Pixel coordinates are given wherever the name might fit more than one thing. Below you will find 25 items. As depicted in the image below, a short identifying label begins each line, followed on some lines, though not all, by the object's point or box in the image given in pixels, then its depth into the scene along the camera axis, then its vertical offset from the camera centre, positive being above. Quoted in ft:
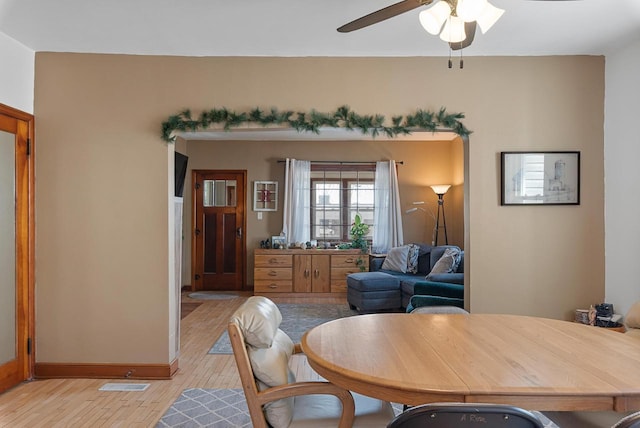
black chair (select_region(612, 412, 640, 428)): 3.47 -1.55
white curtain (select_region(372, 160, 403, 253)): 23.57 +0.15
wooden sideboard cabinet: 22.13 -2.70
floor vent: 10.57 -4.06
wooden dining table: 4.43 -1.67
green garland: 11.25 +2.24
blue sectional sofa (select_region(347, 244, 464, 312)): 16.86 -2.71
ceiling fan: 5.95 +2.68
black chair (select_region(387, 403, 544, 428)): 3.59 -1.57
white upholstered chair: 5.53 -2.15
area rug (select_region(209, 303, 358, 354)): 14.47 -4.06
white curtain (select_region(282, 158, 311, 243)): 23.73 +0.58
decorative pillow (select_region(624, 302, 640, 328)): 6.95 -1.55
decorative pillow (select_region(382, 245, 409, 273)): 20.25 -2.06
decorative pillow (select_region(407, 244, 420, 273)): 20.13 -2.04
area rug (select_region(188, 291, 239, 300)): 22.26 -4.14
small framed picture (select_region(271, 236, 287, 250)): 22.81 -1.49
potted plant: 22.87 -1.07
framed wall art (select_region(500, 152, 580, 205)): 11.28 +0.89
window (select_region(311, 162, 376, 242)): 24.47 +0.62
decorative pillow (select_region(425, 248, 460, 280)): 16.69 -1.79
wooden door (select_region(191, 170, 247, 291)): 24.38 -0.98
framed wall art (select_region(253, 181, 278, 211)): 24.27 +0.84
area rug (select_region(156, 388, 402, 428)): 8.85 -4.04
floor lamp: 22.58 +0.67
